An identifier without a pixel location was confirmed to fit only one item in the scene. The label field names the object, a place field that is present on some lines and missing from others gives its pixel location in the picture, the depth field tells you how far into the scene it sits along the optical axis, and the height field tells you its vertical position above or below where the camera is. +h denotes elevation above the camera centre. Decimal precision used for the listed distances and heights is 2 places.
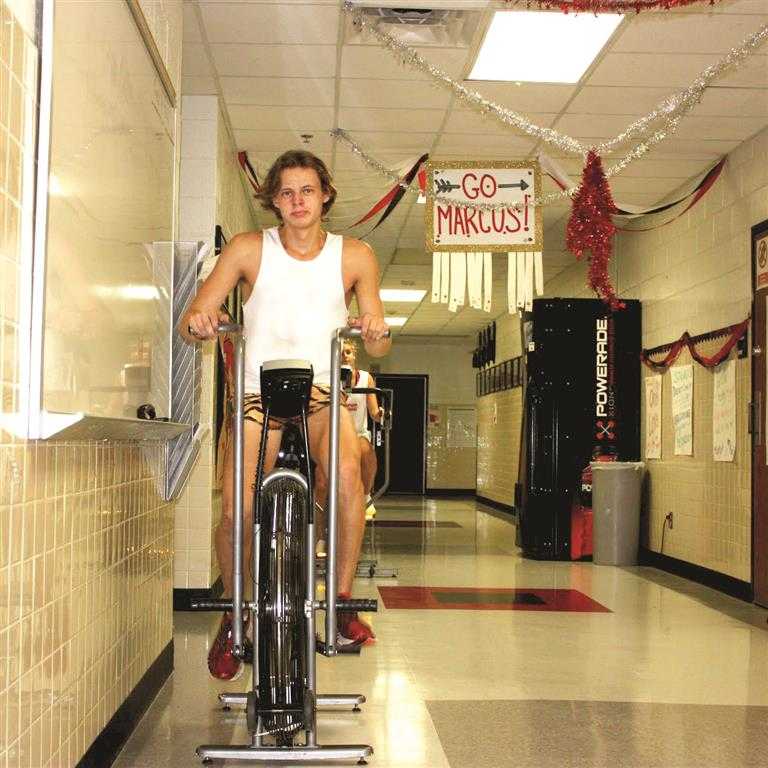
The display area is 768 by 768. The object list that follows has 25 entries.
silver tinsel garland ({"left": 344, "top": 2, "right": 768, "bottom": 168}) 4.59 +1.63
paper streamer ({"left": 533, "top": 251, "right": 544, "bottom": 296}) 6.33 +1.02
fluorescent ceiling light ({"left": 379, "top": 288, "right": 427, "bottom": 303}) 13.66 +1.91
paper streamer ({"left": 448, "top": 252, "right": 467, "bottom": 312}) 6.27 +0.95
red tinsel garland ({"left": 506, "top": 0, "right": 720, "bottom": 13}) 3.86 +1.60
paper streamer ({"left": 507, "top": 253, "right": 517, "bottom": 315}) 6.34 +0.97
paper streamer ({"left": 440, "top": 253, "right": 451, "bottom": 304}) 6.19 +0.96
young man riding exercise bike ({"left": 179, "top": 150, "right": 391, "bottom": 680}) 2.82 +0.34
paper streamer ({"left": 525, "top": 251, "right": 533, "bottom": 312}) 6.26 +0.98
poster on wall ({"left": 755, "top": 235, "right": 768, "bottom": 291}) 6.04 +1.03
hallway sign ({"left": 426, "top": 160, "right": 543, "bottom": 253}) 6.02 +1.33
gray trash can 8.22 -0.54
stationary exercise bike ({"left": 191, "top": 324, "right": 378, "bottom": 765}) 2.52 -0.36
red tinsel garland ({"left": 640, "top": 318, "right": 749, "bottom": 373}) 6.48 +0.64
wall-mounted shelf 1.83 +0.02
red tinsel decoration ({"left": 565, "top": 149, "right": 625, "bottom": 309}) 5.39 +1.15
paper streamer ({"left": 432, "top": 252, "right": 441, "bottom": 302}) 6.17 +0.93
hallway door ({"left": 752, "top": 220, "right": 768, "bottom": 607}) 5.95 +0.11
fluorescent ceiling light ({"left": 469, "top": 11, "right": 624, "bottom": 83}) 4.75 +1.88
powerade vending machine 8.74 +0.41
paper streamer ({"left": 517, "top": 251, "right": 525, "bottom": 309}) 6.29 +0.97
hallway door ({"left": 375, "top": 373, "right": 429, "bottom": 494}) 20.56 +0.14
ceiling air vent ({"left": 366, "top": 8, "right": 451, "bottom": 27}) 4.79 +1.92
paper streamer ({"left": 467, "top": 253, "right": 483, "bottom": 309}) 6.18 +0.95
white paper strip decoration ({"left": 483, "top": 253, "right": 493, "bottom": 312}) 6.24 +0.94
